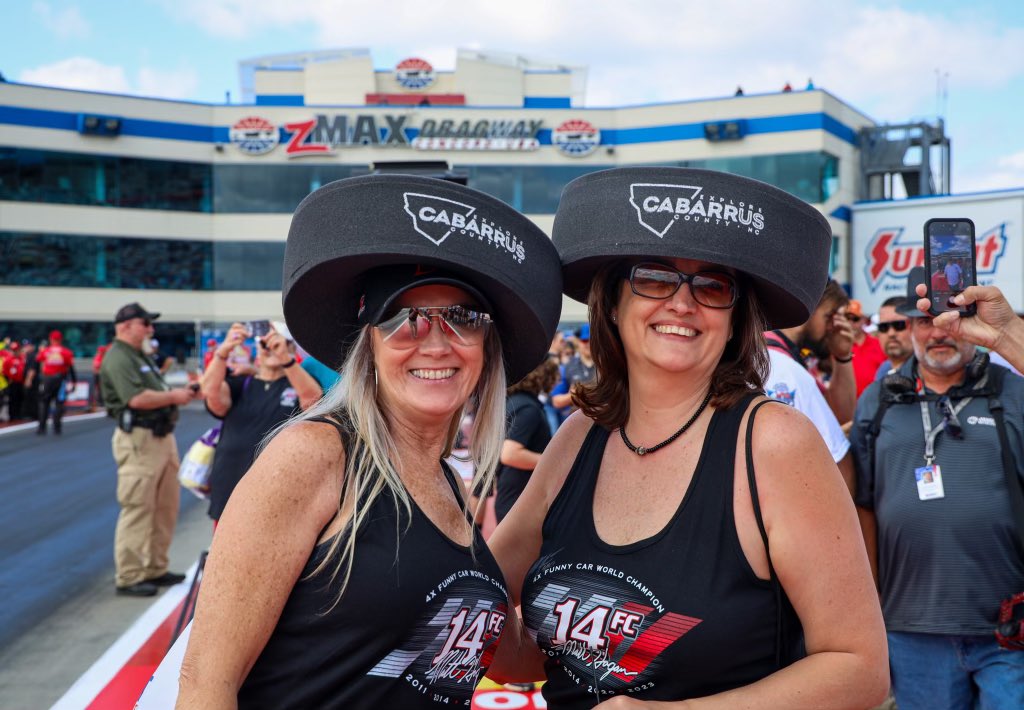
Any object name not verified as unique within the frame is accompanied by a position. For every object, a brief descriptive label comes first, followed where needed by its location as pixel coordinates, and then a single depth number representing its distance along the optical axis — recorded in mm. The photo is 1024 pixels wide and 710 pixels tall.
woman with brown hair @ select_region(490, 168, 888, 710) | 1807
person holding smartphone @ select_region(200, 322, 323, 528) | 5832
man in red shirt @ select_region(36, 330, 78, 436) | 16469
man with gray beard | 3340
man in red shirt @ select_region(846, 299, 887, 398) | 7180
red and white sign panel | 26234
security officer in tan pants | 6910
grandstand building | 32750
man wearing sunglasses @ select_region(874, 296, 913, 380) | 6434
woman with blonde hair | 1712
